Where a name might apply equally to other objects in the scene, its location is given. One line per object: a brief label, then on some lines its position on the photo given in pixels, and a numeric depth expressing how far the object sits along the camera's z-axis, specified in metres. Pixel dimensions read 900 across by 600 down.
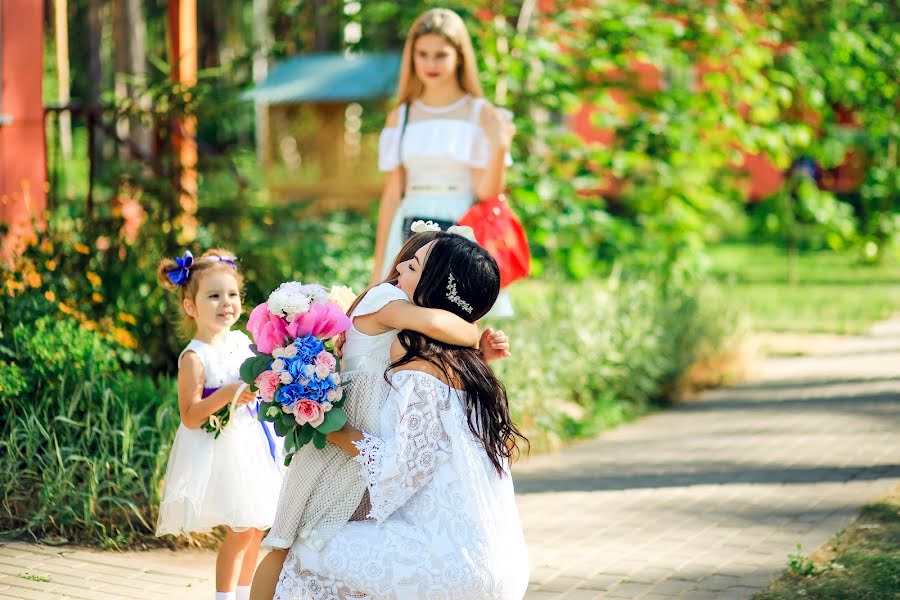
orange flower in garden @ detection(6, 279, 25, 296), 6.20
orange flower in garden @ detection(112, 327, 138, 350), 6.83
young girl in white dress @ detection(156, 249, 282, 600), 4.02
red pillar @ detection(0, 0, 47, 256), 8.11
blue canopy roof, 28.02
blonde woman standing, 5.77
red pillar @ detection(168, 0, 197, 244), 7.65
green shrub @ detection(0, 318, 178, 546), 4.98
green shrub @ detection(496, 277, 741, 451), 7.25
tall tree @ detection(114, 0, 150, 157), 22.97
